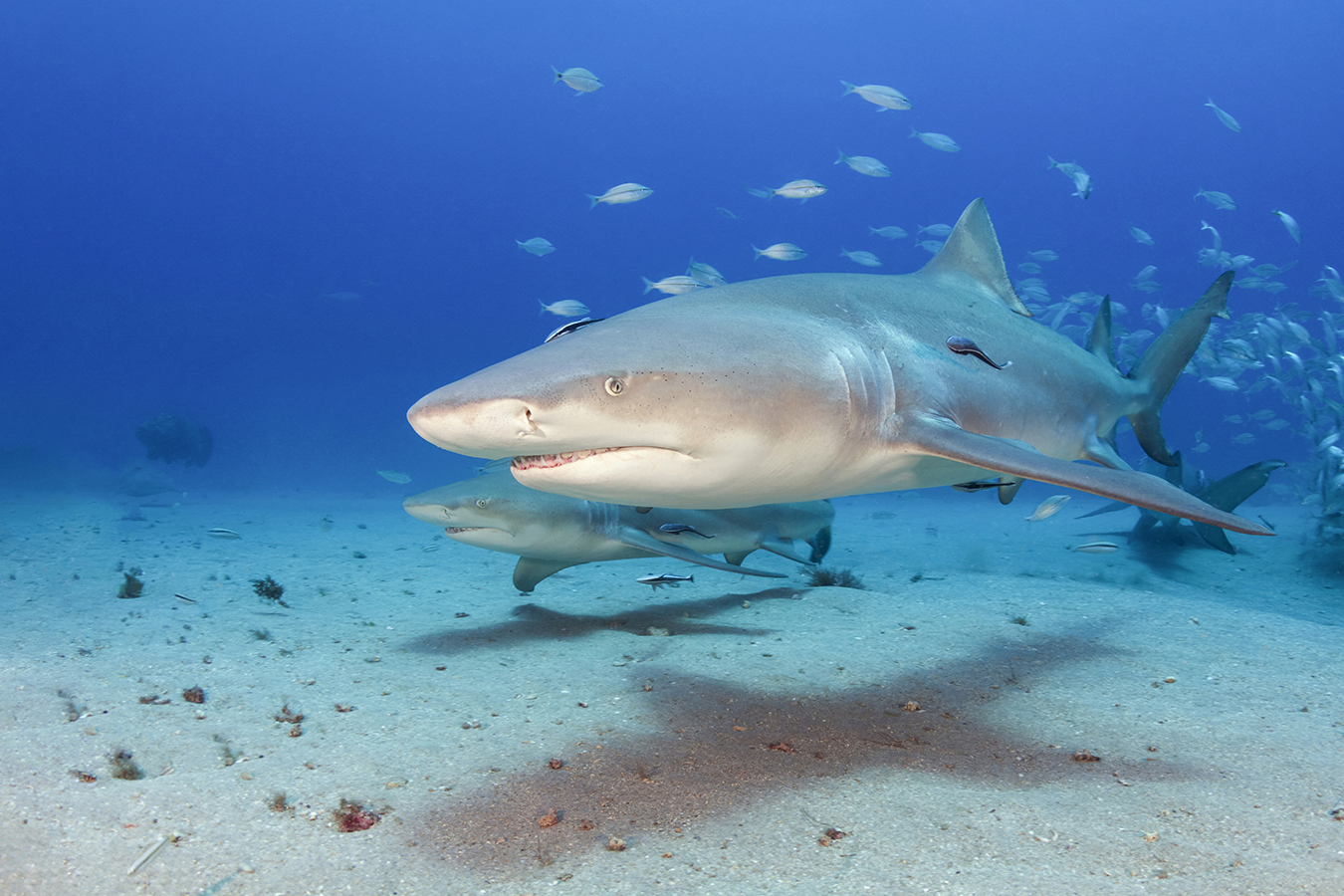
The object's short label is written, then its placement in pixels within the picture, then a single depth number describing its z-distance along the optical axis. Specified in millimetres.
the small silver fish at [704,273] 12273
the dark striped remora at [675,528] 5289
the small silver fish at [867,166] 14438
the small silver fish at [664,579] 5109
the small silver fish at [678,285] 10430
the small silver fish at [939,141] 15000
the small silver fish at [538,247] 19656
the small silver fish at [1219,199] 15453
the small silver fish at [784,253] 12945
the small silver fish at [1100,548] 7512
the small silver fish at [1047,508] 8346
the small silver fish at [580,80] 14453
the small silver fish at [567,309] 13820
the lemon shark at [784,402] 2109
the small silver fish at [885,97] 13227
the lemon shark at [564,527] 4789
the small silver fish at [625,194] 12969
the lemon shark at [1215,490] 7379
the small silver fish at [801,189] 11859
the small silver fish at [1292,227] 12627
